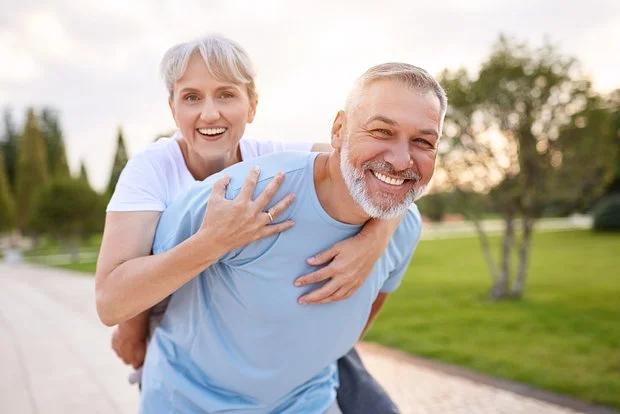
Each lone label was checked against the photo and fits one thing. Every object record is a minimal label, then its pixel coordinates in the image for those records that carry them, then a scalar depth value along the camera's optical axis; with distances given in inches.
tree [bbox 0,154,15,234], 1465.3
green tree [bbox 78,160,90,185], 1723.2
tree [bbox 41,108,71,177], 1669.5
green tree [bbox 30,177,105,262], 1098.1
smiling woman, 54.7
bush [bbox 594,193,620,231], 1101.7
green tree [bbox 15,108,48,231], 1486.2
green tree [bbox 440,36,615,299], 375.6
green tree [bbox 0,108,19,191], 1868.8
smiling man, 54.6
